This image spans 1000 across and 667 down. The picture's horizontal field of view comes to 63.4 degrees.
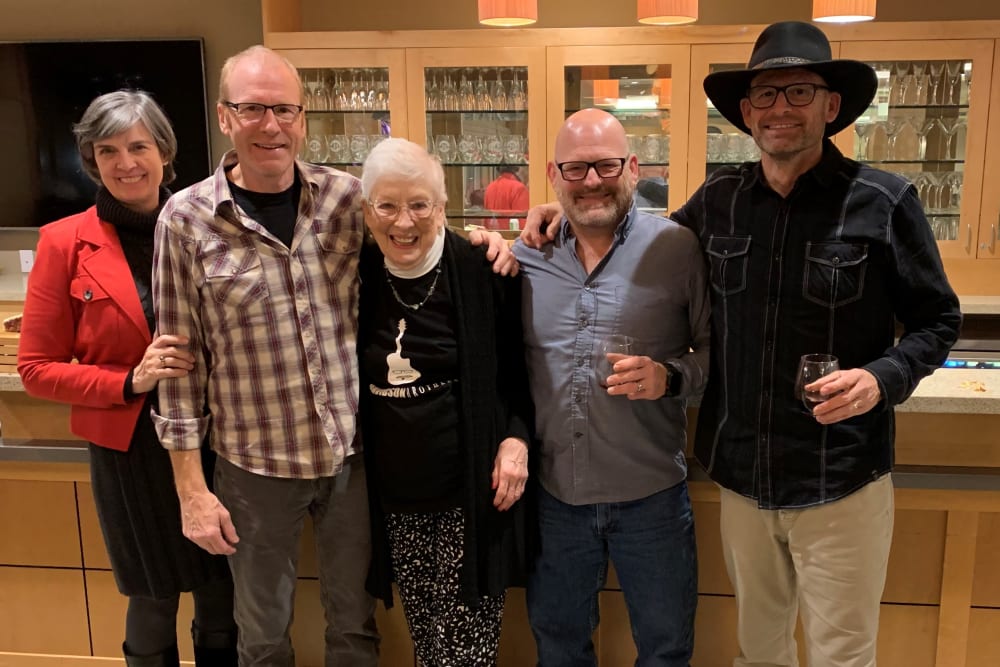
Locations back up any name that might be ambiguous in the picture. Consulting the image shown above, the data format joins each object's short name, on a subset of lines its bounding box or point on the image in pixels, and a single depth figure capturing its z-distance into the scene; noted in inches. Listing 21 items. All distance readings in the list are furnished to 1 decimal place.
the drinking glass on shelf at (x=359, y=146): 163.9
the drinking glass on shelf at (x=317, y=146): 165.2
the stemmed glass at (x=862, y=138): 157.2
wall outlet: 173.9
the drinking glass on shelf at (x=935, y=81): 151.8
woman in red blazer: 66.6
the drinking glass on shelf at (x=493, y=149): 163.6
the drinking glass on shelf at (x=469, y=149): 165.0
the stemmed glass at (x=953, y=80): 150.6
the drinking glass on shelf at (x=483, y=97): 160.9
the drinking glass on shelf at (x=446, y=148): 165.8
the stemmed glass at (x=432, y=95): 160.2
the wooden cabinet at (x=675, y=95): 151.0
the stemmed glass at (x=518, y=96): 158.9
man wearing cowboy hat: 59.5
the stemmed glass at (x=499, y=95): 160.1
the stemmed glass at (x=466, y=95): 161.2
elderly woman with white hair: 62.8
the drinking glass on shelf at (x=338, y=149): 164.4
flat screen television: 169.9
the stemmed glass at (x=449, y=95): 161.0
